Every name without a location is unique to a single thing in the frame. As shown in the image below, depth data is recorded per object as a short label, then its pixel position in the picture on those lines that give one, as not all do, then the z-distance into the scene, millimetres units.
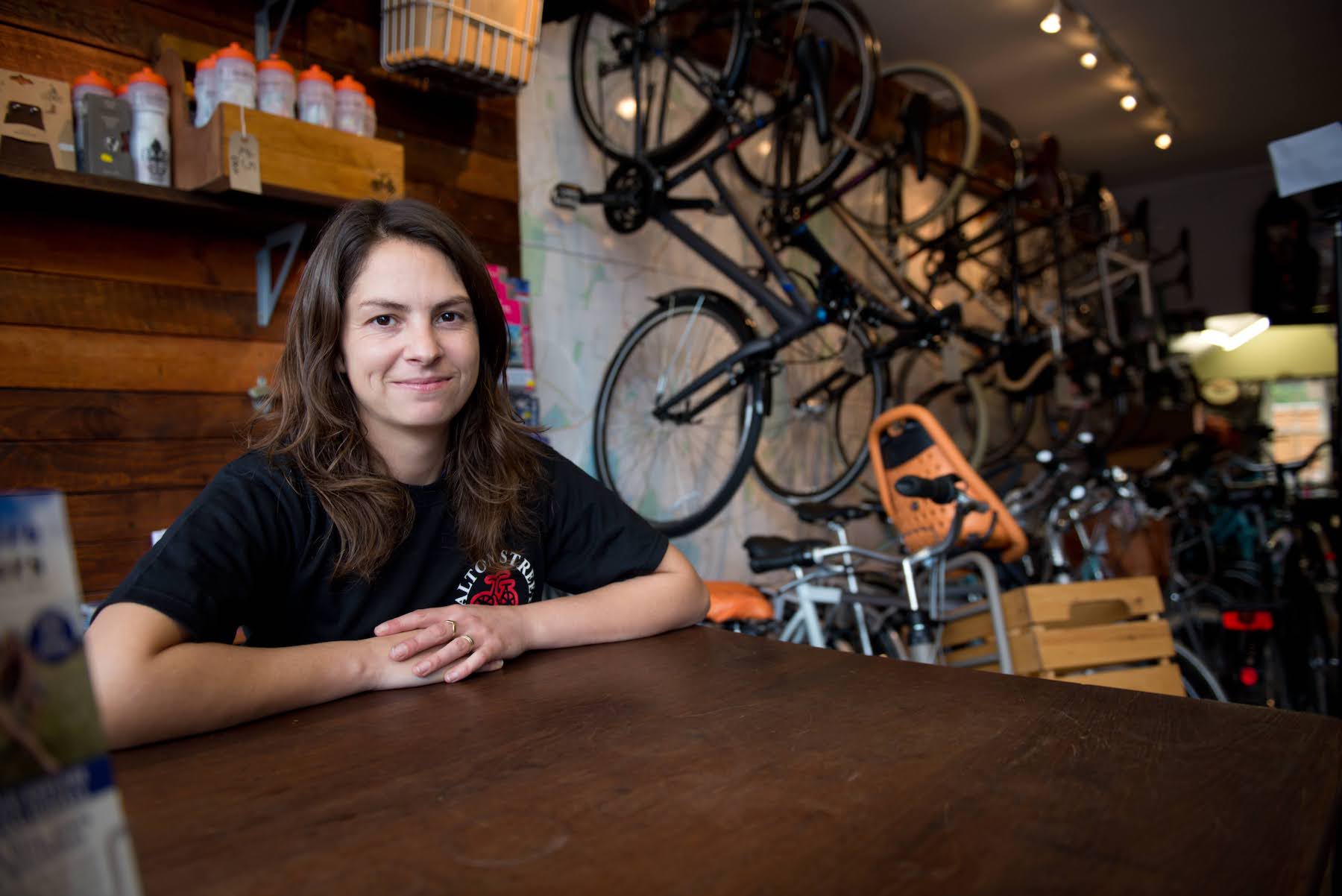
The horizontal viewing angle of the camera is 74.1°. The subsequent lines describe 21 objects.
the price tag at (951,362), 3723
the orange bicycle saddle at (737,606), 2299
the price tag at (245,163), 1665
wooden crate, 2072
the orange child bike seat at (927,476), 2293
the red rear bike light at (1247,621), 2713
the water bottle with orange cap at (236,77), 1754
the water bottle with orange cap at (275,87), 1832
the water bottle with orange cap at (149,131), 1706
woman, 980
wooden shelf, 1569
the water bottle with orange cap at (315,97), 1907
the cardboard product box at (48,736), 241
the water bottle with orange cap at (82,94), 1648
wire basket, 2084
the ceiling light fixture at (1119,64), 4137
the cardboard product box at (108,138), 1635
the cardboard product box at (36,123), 1546
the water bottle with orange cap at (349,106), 1968
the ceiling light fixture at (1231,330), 6812
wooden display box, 1680
